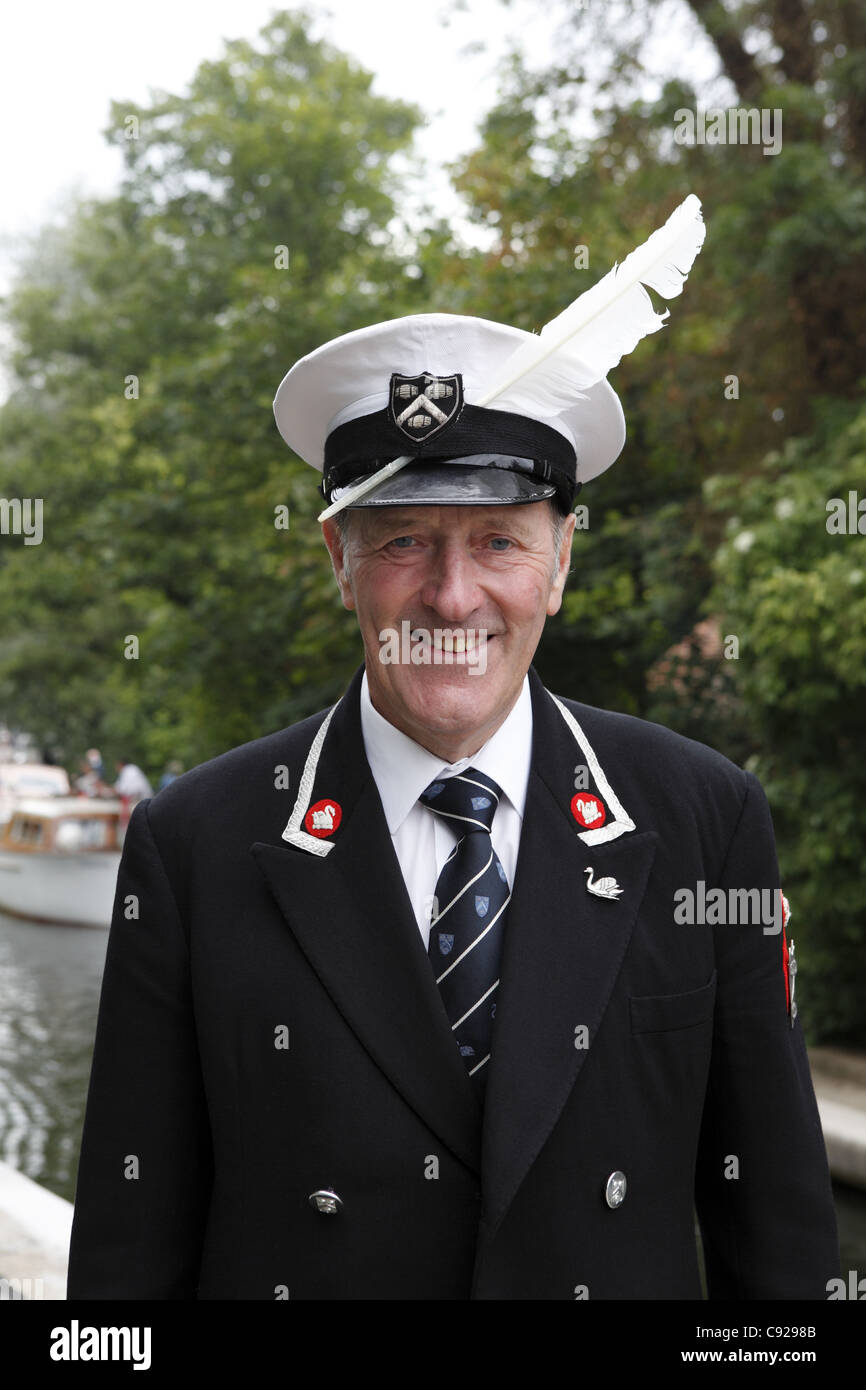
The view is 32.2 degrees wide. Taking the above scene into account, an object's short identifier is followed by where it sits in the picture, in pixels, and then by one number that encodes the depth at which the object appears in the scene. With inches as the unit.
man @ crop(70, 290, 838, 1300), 77.2
